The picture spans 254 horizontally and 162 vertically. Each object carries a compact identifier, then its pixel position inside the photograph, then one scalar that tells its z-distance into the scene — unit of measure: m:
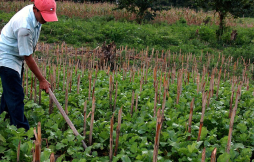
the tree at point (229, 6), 12.00
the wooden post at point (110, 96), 4.22
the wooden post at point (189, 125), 3.21
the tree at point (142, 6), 14.62
